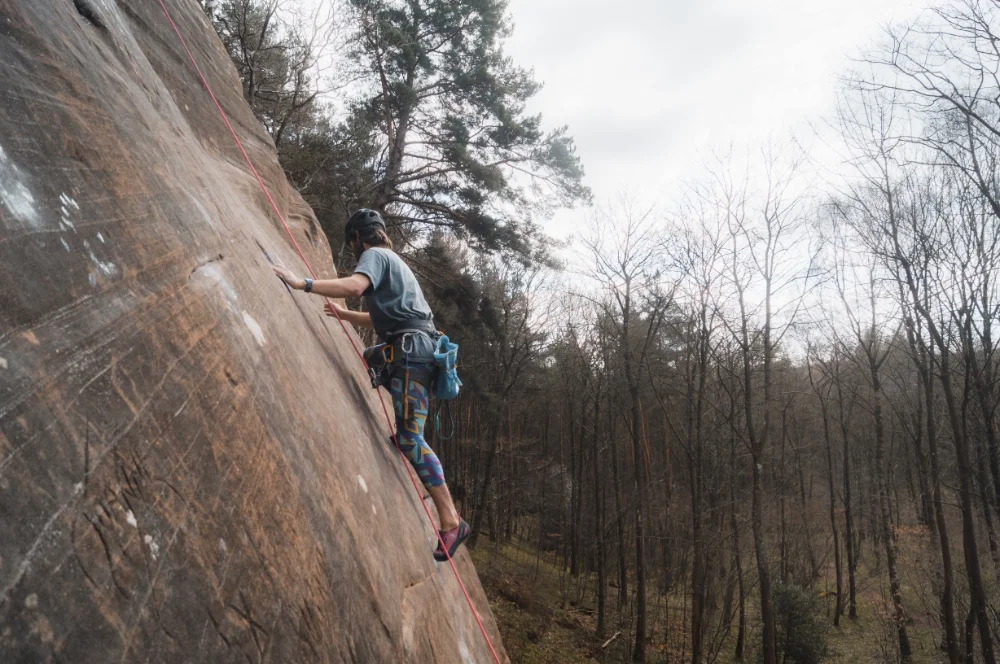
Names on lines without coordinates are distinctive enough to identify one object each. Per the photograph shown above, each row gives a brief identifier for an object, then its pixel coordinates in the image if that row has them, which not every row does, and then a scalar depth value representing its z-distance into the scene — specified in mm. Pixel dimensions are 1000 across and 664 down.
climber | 3512
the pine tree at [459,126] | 12898
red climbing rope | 3874
